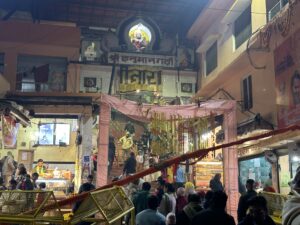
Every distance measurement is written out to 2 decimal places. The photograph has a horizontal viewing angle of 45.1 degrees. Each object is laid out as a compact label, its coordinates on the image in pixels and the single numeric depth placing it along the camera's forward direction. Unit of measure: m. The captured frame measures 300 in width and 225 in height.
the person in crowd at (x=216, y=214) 4.11
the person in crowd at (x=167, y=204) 7.83
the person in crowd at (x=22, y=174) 10.87
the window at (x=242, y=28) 15.95
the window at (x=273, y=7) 13.30
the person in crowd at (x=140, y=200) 7.49
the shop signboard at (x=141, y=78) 20.08
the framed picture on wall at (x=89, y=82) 20.45
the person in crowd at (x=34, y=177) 12.03
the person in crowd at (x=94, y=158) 15.25
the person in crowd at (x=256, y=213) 4.00
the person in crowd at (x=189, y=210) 5.58
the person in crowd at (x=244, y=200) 6.62
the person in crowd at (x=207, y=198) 6.29
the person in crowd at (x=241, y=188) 13.62
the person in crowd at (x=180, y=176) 15.47
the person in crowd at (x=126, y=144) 19.42
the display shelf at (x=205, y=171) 16.58
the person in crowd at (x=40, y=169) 17.01
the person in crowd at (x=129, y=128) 20.11
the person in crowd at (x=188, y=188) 8.97
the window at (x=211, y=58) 19.56
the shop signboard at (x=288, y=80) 11.00
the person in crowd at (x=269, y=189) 8.11
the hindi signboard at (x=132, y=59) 20.69
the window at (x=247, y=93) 15.90
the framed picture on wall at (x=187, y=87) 21.52
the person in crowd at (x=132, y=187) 9.54
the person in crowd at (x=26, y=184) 10.07
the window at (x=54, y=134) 21.81
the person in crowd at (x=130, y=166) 14.18
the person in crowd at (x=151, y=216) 5.77
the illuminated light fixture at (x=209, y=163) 16.91
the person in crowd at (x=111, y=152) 17.34
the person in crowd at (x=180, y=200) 7.59
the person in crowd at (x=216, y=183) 11.00
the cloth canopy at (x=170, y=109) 11.70
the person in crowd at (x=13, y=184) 10.17
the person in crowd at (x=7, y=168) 15.16
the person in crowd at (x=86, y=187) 8.04
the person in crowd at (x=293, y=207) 2.36
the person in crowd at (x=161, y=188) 8.68
